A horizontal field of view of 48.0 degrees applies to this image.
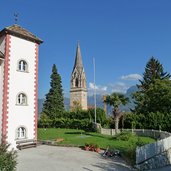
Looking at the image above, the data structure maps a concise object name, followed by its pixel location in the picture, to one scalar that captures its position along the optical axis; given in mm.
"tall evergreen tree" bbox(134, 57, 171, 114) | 51739
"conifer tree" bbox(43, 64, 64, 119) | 51695
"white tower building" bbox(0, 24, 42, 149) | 18283
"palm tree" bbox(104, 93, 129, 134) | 27744
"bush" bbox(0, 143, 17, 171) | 8695
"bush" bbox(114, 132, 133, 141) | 24185
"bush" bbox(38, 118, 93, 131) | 35044
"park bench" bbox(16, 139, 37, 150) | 18404
